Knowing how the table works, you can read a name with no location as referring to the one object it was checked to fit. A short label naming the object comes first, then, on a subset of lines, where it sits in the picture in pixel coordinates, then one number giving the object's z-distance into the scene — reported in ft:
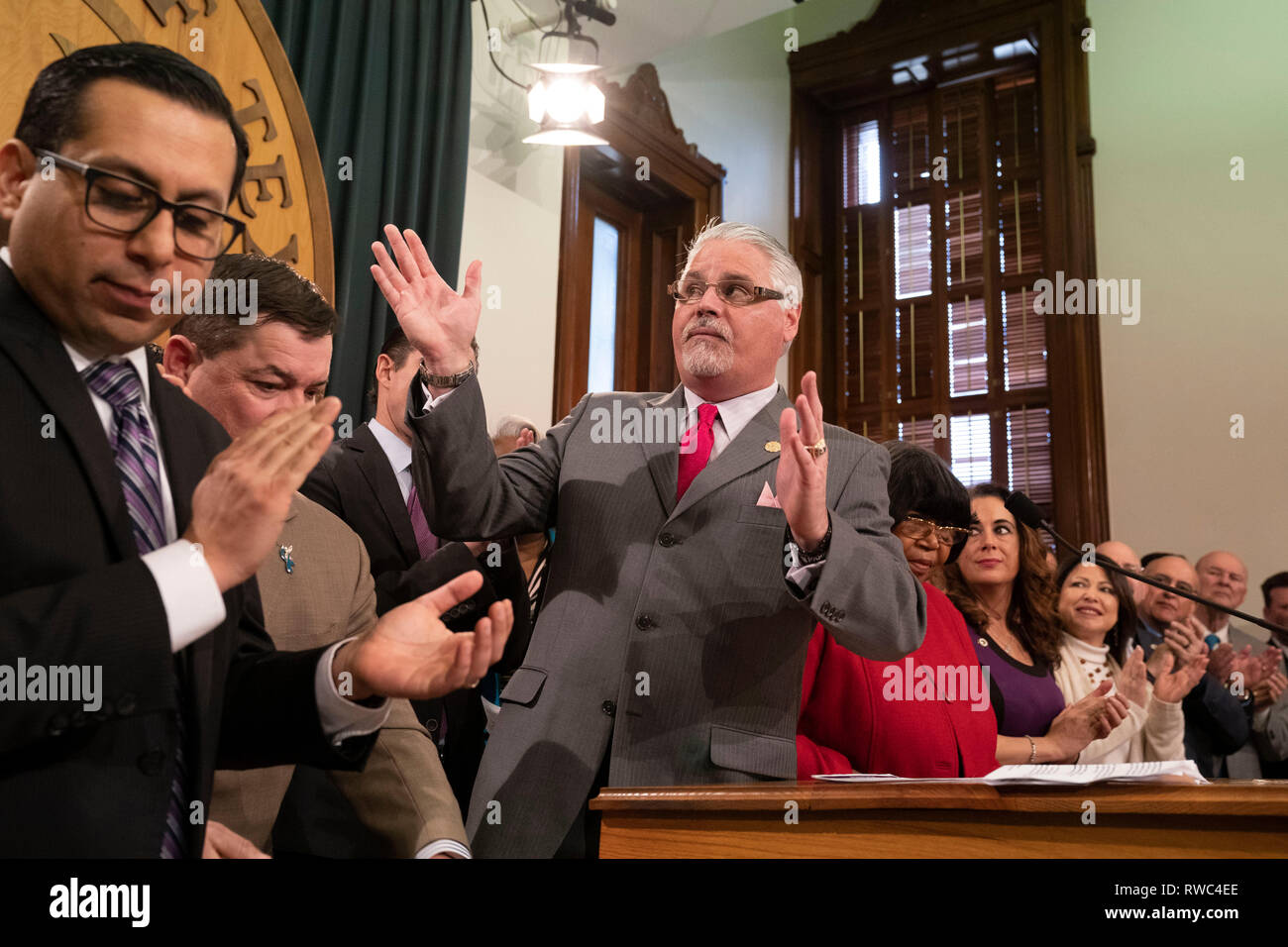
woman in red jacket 6.86
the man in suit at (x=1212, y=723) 11.36
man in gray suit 5.39
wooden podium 4.23
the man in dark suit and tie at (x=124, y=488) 2.85
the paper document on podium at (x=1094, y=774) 4.37
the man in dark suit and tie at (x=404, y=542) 7.65
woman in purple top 9.11
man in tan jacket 4.91
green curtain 11.11
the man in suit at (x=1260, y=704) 12.28
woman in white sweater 10.21
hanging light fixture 13.12
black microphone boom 7.55
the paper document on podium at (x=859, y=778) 5.23
